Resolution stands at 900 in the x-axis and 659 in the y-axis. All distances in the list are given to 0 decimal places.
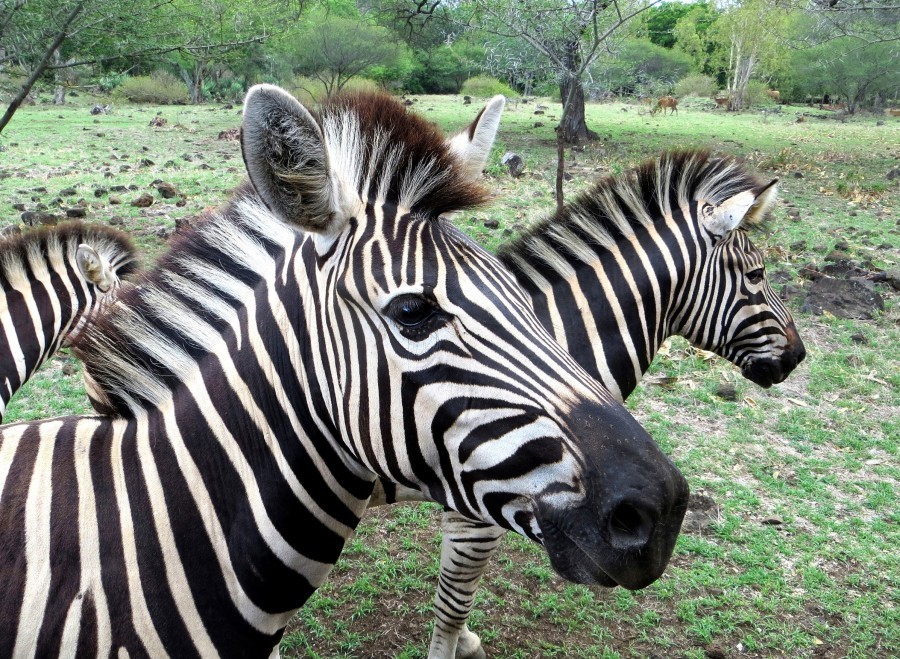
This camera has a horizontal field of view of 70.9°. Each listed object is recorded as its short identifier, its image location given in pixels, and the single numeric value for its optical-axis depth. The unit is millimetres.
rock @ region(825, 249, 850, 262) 9781
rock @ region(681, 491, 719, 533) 4883
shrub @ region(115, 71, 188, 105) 37219
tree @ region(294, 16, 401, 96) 32281
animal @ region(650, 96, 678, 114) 34969
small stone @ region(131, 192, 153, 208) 11469
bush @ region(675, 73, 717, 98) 50562
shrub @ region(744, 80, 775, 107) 44562
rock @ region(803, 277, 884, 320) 8258
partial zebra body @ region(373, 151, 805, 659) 3561
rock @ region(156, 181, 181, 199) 12305
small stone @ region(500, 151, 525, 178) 15344
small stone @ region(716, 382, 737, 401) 6645
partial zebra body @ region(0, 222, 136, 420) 4555
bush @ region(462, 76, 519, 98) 42562
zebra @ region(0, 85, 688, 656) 1502
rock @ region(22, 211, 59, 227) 9484
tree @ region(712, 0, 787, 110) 38666
